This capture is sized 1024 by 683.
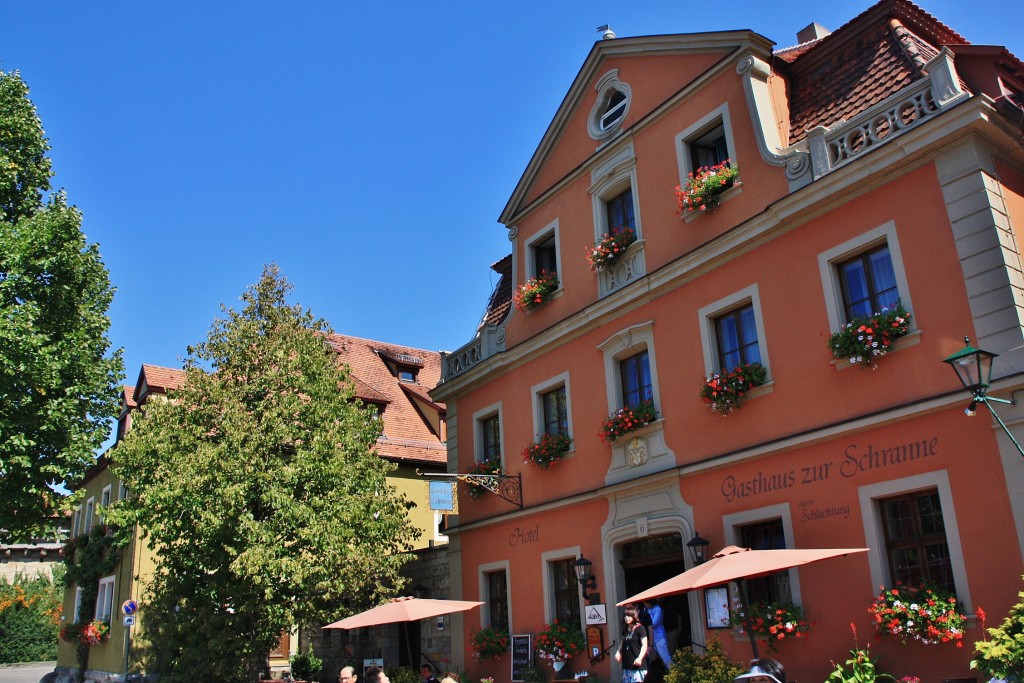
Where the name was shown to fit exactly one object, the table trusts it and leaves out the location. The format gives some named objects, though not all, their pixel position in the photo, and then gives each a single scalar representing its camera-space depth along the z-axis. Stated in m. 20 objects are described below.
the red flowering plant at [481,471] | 17.91
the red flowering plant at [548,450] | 16.08
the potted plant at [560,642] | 14.61
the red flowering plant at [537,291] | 17.30
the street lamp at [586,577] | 14.79
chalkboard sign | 15.44
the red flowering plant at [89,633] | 25.95
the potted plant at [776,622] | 10.95
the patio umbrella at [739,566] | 9.66
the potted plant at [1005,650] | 8.11
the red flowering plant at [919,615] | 9.25
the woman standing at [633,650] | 11.60
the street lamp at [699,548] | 12.43
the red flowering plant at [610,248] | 15.33
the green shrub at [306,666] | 23.09
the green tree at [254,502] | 16.03
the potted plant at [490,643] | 16.30
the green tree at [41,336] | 17.73
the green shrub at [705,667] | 11.17
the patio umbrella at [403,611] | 13.14
